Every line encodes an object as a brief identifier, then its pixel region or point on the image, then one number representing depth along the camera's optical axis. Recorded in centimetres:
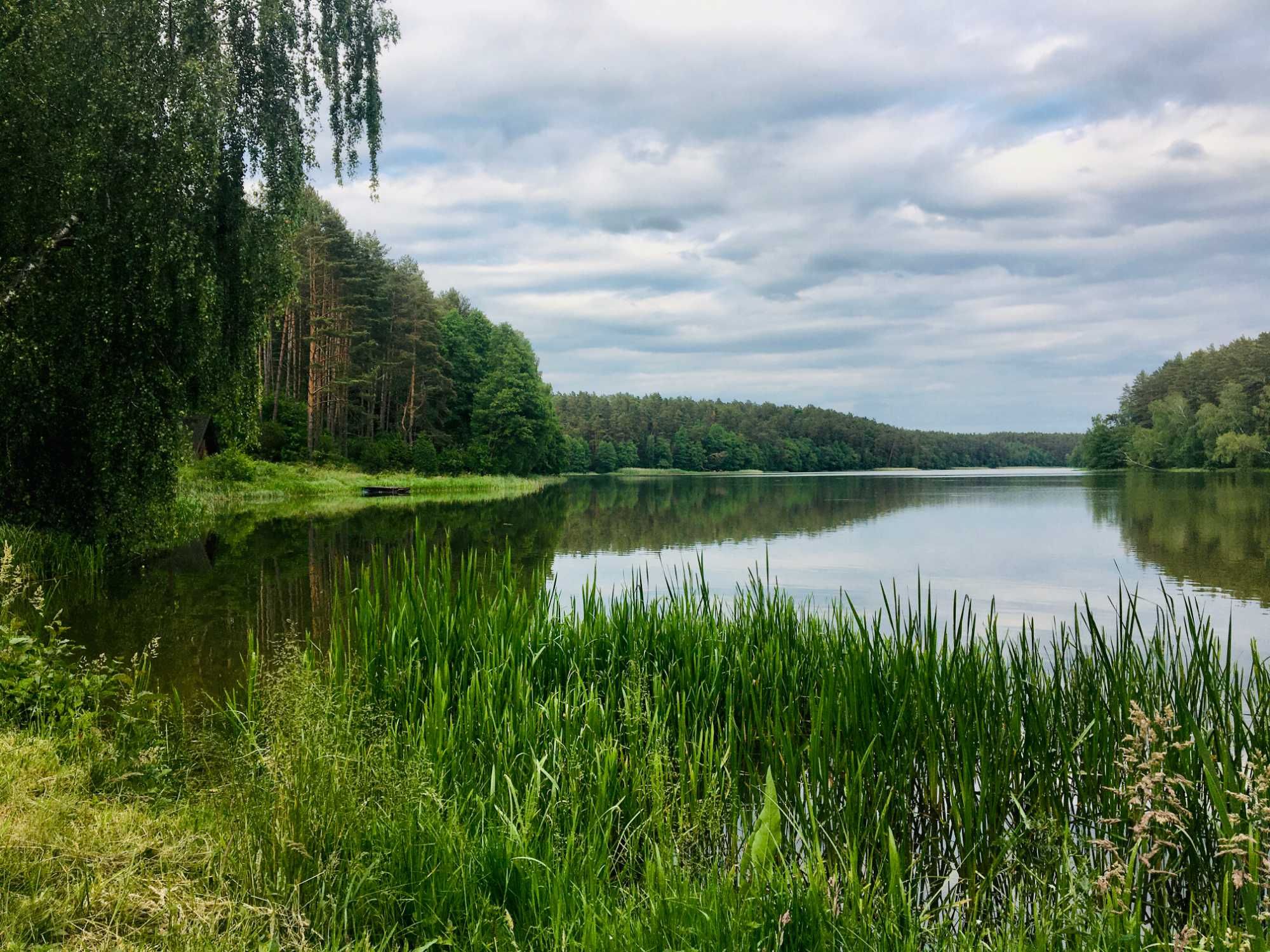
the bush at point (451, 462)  5874
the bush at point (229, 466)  3441
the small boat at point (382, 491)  4109
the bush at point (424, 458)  5522
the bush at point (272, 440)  4572
